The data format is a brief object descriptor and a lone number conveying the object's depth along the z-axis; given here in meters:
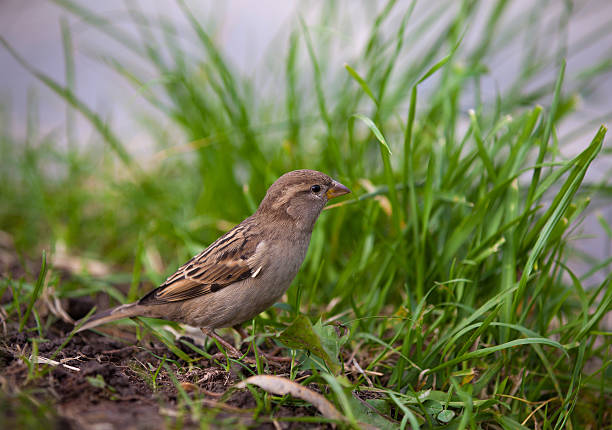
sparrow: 5.50
